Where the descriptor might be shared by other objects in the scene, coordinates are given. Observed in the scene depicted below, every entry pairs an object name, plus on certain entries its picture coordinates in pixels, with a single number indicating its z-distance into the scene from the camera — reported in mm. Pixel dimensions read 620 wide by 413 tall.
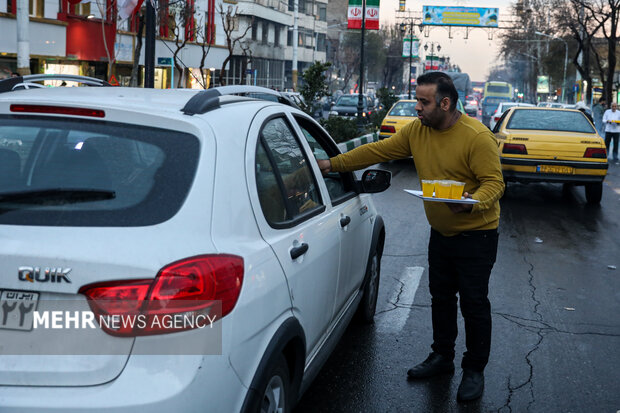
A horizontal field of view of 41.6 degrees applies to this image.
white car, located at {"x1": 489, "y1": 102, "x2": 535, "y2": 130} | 30719
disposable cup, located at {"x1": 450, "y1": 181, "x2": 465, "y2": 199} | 4180
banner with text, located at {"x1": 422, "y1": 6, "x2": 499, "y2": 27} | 65000
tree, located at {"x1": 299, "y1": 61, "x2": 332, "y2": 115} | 22250
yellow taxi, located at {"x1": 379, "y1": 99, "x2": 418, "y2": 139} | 20953
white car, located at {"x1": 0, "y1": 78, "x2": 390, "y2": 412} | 2523
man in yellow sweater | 4383
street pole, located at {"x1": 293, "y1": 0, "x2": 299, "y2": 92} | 58469
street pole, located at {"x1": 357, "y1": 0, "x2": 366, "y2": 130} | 30766
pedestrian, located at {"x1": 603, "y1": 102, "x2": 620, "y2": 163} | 22641
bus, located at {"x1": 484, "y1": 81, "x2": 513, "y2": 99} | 65000
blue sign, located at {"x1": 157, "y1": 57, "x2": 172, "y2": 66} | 30172
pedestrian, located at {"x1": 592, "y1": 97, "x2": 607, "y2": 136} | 32219
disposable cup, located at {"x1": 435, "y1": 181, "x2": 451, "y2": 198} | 4176
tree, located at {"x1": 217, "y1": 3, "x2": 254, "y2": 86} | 60244
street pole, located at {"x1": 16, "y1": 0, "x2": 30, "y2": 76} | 22953
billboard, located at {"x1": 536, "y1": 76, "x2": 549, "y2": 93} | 90644
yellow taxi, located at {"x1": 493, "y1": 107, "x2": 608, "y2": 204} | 13320
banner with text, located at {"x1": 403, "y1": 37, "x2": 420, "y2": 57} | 64375
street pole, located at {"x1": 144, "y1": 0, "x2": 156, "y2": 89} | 10266
